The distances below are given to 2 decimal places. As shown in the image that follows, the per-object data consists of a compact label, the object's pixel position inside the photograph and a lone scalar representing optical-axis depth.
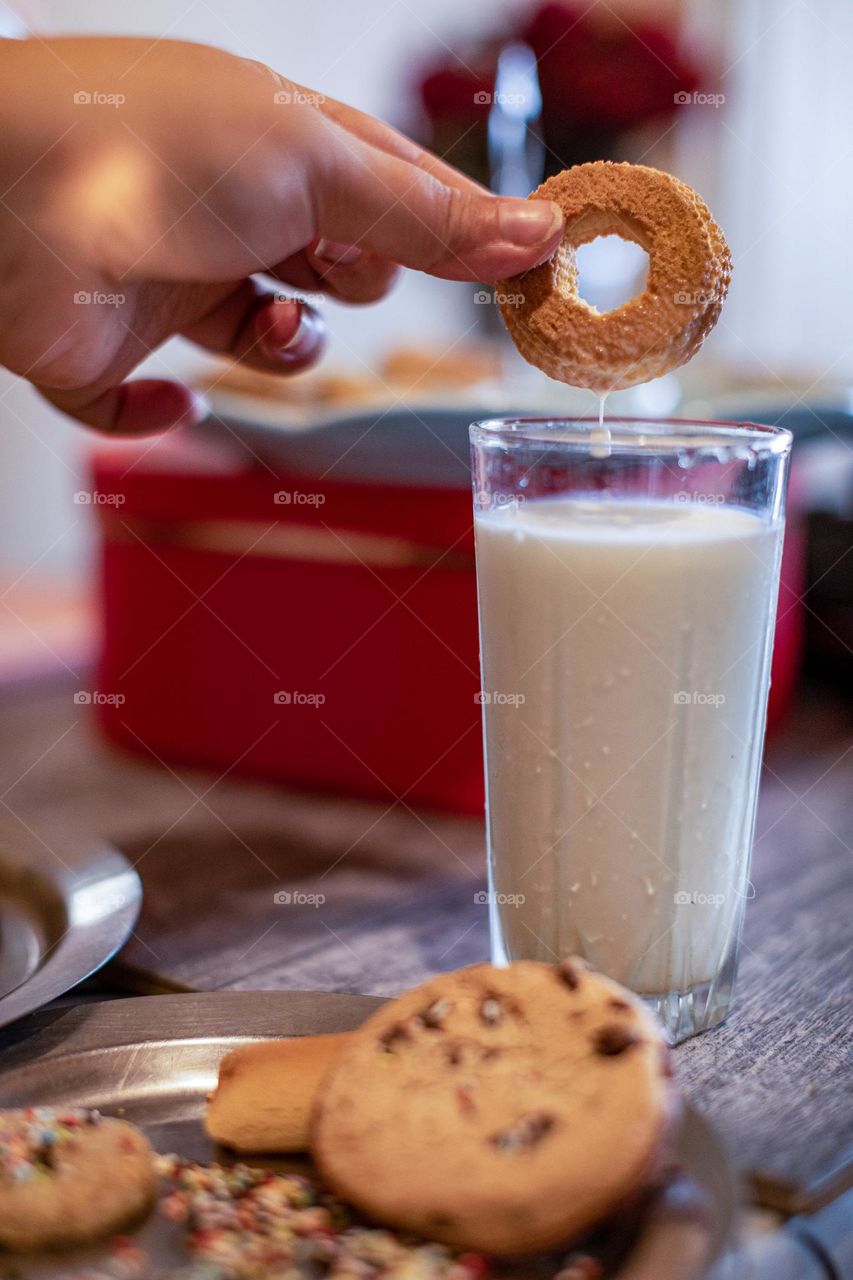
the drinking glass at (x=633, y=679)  0.66
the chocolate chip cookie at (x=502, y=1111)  0.44
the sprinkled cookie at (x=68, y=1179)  0.47
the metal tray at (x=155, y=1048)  0.58
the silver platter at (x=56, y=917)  0.65
